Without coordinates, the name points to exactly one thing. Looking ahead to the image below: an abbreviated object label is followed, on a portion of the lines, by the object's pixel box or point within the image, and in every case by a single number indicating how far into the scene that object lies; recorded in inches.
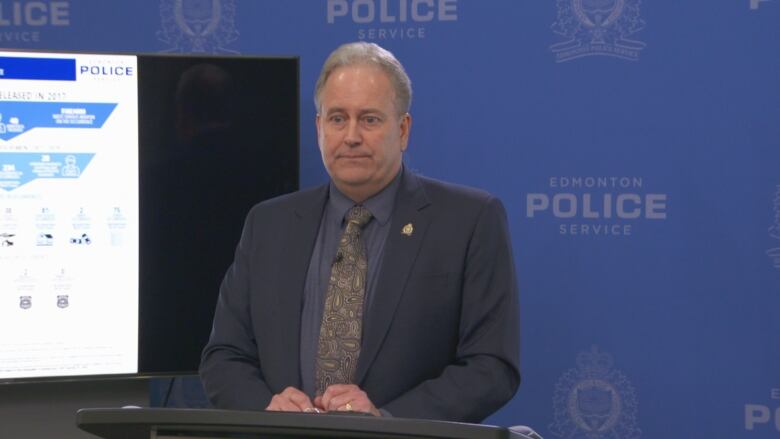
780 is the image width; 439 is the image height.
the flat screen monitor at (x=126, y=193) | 243.8
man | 187.9
